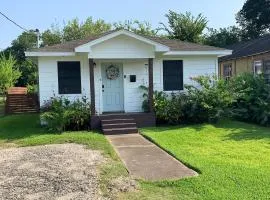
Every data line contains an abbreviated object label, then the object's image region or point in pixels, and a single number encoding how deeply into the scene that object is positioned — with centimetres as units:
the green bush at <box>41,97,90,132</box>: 731
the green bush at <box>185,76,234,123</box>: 790
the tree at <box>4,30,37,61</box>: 3813
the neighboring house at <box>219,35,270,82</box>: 1308
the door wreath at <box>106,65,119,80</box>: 867
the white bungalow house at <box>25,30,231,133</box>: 800
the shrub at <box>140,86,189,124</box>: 799
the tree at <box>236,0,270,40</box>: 2788
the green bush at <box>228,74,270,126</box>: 817
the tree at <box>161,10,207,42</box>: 1682
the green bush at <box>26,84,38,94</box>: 1538
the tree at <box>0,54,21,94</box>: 1877
